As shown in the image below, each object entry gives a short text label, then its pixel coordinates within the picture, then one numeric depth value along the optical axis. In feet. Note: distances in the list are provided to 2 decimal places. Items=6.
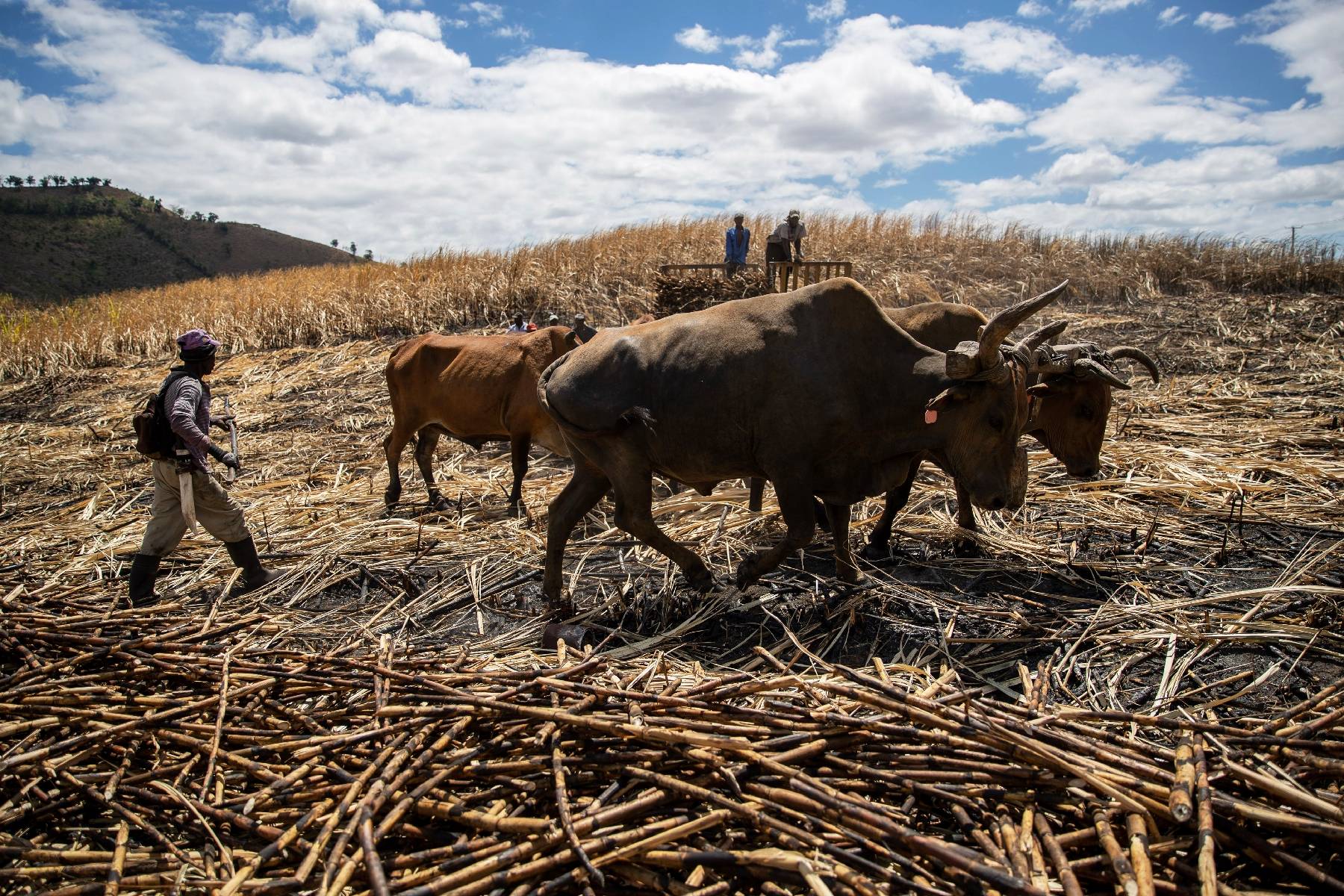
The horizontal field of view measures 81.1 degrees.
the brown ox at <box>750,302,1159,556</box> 19.98
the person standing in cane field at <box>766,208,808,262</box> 42.45
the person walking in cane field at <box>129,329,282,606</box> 18.69
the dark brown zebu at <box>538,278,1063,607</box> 15.96
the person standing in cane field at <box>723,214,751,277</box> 48.03
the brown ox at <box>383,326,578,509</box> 27.63
